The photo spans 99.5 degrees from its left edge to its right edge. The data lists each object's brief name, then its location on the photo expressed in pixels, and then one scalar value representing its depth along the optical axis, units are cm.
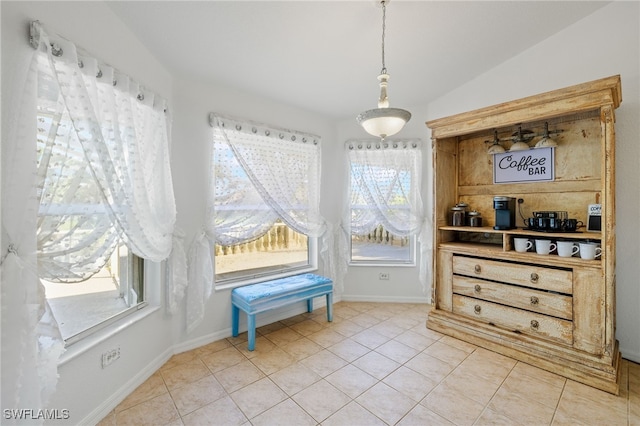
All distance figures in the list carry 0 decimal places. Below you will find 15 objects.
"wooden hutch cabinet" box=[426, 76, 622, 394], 193
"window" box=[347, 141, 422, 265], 348
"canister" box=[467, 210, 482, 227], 284
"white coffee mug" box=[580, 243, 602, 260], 202
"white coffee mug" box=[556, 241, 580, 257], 212
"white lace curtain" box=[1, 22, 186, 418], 114
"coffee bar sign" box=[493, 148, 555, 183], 253
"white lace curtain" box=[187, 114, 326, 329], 256
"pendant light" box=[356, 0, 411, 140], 155
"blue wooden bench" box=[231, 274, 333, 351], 253
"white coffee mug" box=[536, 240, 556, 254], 224
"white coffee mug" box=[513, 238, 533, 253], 235
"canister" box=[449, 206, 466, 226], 291
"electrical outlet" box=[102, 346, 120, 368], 170
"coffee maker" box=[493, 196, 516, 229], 253
